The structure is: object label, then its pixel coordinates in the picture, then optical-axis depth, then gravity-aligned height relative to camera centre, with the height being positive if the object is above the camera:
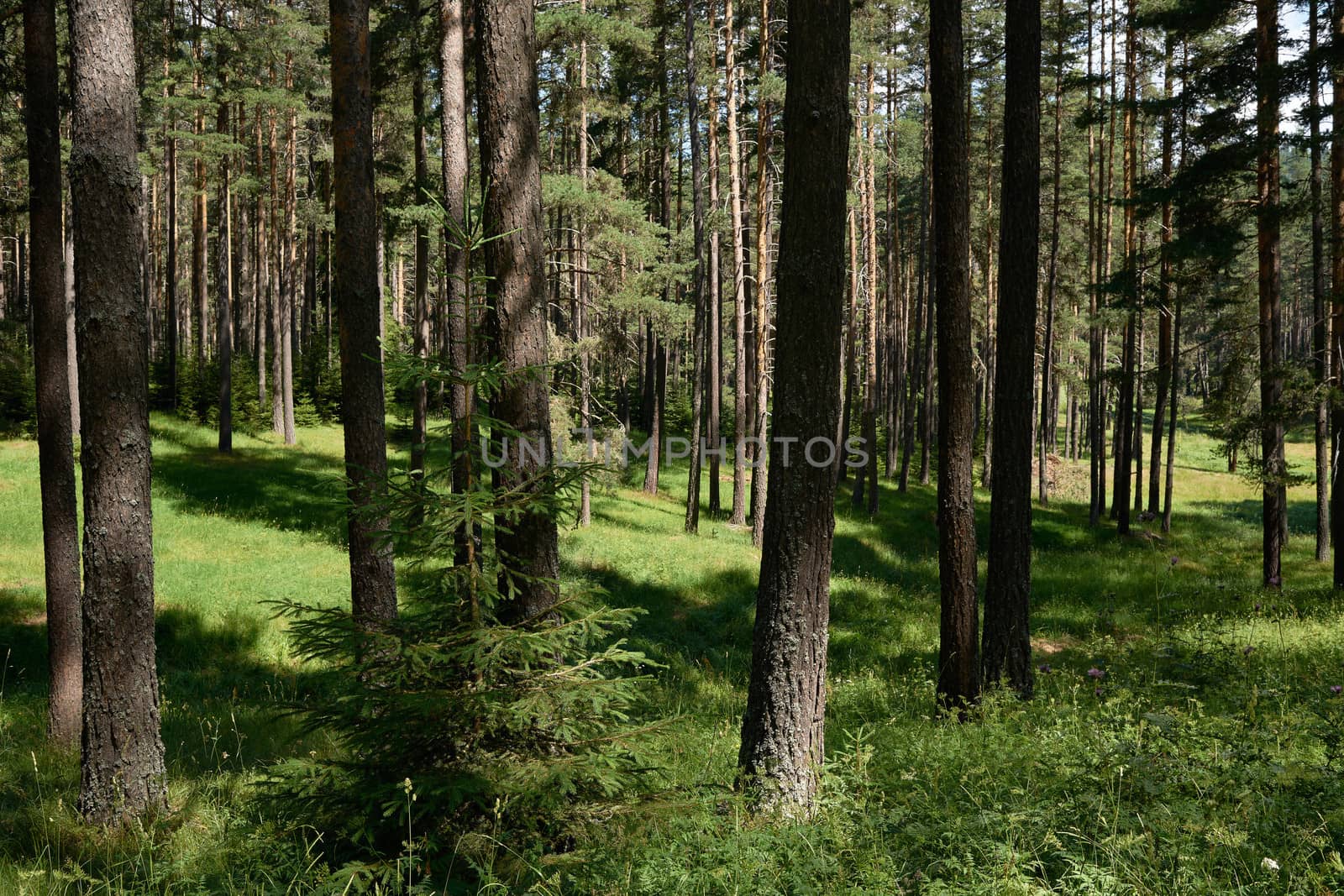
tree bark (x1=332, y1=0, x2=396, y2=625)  6.61 +1.37
